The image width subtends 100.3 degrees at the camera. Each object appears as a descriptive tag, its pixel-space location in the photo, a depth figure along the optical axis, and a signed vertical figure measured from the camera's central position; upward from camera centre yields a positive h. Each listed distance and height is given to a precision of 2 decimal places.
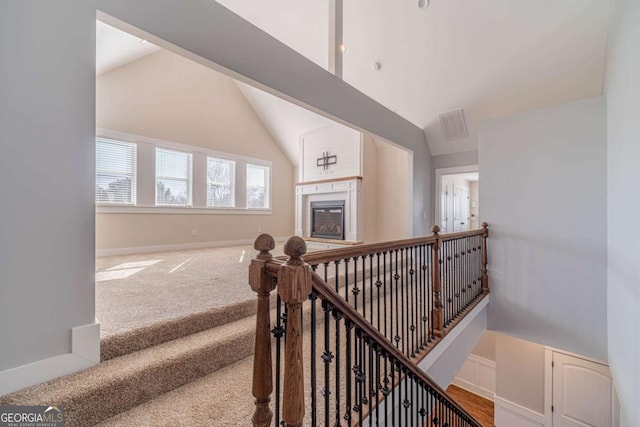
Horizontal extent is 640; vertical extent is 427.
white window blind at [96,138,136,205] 4.47 +0.71
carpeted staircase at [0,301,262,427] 1.29 -0.92
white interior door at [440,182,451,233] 5.84 +0.12
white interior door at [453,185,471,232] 6.72 +0.12
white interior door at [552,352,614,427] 3.83 -2.68
